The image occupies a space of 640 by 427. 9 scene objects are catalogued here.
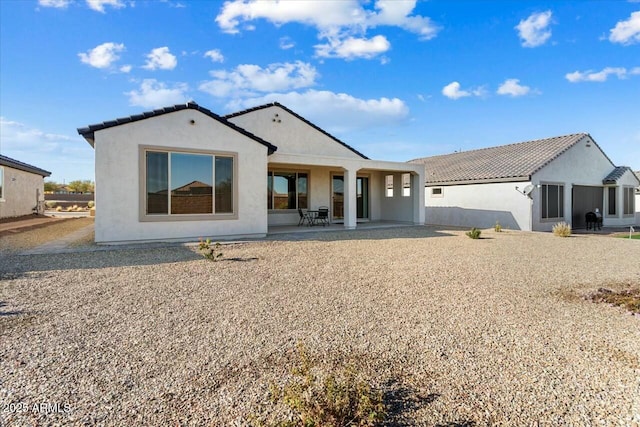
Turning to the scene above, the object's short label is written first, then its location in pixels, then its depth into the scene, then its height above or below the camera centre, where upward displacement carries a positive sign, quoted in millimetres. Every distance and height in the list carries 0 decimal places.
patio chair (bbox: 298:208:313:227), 15597 -421
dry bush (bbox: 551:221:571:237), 14211 -946
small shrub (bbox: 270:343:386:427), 2357 -1415
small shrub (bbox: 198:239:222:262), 8062 -1069
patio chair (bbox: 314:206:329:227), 15578 -340
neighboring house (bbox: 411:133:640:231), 16672 +1159
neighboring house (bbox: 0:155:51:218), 19217 +1332
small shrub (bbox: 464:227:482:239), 12617 -934
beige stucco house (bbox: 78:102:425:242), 9836 +1065
